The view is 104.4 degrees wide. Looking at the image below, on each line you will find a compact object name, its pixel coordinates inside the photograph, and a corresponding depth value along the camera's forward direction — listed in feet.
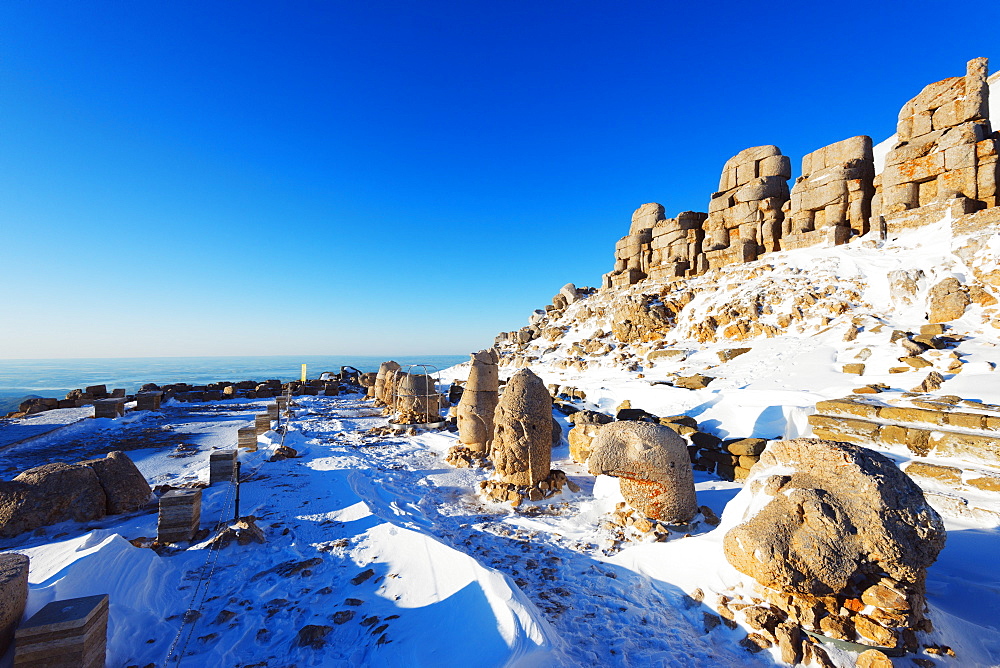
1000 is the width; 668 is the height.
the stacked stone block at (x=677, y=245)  74.54
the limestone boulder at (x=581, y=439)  27.48
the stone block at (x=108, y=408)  47.75
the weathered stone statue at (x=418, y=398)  44.09
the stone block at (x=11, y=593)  8.34
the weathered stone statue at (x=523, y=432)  22.93
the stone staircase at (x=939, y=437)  15.06
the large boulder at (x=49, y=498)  16.60
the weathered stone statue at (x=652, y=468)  17.52
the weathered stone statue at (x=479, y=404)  30.78
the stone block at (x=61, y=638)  7.99
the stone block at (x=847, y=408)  20.62
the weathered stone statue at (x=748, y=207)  65.36
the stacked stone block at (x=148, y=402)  57.47
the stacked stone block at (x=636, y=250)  84.64
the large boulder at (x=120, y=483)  19.01
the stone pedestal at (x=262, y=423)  41.46
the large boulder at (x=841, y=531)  9.52
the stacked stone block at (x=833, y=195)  55.88
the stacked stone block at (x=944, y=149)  44.24
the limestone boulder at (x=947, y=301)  33.40
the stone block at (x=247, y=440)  32.58
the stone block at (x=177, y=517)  15.81
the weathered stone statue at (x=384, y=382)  58.54
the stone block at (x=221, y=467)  23.85
